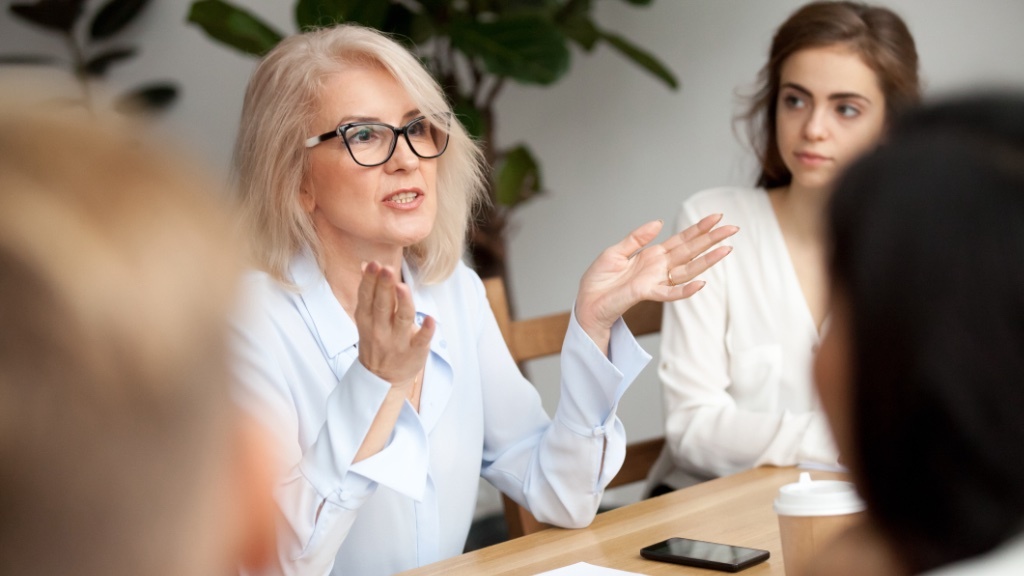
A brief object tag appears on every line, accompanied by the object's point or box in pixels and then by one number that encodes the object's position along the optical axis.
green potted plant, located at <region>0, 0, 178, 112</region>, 3.62
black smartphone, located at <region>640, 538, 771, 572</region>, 1.26
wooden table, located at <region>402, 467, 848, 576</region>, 1.34
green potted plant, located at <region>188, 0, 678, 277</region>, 2.99
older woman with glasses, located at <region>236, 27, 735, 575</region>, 1.62
